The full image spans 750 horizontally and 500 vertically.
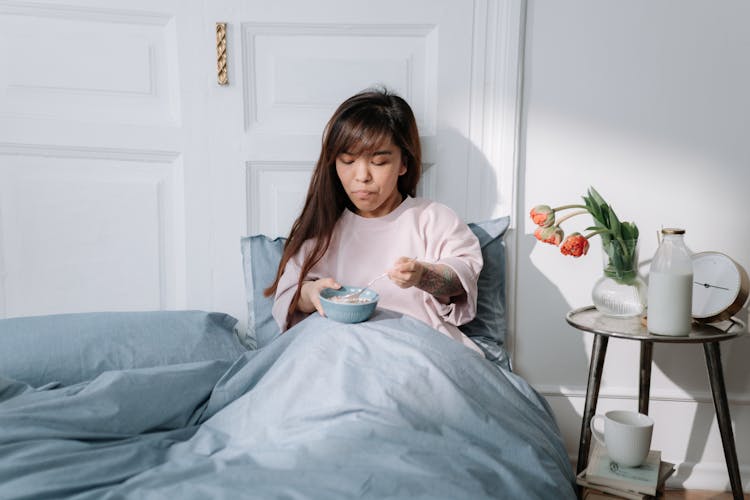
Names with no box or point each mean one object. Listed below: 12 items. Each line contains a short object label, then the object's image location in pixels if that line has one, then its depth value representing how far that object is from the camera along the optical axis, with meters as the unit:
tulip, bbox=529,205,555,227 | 1.72
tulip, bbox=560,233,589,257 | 1.71
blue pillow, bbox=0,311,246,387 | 1.61
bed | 1.08
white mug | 1.57
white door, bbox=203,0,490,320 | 1.94
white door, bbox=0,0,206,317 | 1.99
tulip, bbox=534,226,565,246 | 1.72
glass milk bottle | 1.62
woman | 1.75
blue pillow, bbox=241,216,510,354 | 1.87
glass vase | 1.73
